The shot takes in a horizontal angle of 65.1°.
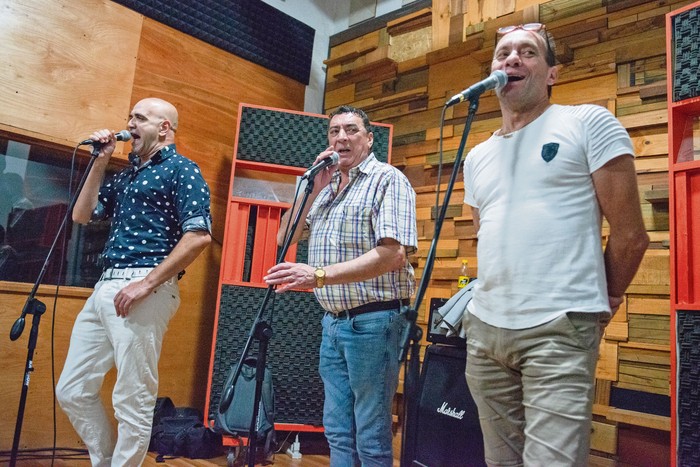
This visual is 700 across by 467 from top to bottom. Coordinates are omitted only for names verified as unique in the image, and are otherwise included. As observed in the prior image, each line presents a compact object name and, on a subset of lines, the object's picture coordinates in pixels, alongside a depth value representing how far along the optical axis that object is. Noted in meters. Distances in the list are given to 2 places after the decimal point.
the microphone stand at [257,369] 1.45
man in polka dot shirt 2.00
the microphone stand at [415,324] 1.11
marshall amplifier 2.33
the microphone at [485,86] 1.29
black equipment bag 3.11
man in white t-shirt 1.13
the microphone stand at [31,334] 1.94
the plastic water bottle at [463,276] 3.29
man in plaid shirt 1.65
